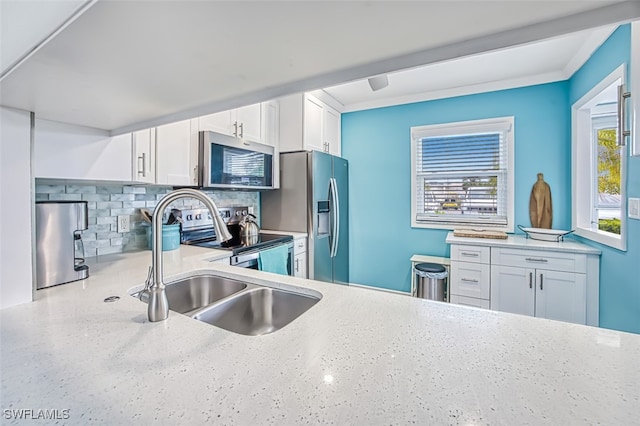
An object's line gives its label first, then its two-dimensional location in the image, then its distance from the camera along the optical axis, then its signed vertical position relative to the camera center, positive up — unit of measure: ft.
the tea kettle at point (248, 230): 8.14 -0.67
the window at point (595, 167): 7.78 +1.26
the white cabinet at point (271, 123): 9.07 +2.95
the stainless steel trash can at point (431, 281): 8.98 -2.45
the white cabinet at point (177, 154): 6.05 +1.30
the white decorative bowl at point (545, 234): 8.30 -0.77
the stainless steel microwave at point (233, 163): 6.89 +1.31
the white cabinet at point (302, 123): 9.48 +3.09
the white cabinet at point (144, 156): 5.44 +1.08
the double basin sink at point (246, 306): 3.79 -1.45
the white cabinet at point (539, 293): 7.38 -2.40
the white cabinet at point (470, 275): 8.39 -2.11
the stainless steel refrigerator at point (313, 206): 9.34 +0.08
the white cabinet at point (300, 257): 8.71 -1.61
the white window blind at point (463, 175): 9.80 +1.32
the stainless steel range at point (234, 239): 6.80 -0.92
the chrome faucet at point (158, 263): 2.81 -0.59
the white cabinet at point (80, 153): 4.11 +0.92
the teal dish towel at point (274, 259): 7.18 -1.42
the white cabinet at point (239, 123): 7.23 +2.47
